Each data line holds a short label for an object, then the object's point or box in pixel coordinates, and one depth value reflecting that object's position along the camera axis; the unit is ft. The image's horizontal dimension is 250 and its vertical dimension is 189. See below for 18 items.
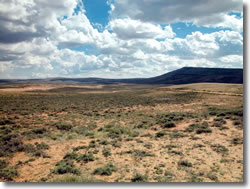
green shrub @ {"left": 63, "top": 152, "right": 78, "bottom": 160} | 29.13
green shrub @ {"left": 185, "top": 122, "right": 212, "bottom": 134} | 43.34
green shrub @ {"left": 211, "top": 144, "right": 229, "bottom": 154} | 30.03
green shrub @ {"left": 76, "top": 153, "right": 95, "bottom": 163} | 27.97
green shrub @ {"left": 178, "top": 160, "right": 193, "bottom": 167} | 25.03
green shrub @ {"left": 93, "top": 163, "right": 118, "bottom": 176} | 23.34
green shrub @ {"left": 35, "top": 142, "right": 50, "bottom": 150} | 33.68
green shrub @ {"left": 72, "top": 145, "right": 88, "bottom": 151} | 32.99
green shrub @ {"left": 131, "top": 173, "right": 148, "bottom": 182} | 21.58
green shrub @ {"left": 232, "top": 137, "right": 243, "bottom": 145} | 34.06
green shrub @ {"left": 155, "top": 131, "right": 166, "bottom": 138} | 42.23
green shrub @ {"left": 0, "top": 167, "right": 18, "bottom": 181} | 22.89
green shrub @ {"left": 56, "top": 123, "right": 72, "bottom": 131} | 49.60
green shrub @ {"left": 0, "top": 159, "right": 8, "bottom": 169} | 25.48
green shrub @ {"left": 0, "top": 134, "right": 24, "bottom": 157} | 30.86
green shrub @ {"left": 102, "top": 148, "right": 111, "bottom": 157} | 30.32
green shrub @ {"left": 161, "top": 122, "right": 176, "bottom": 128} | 50.74
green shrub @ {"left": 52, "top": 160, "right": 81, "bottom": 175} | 23.80
